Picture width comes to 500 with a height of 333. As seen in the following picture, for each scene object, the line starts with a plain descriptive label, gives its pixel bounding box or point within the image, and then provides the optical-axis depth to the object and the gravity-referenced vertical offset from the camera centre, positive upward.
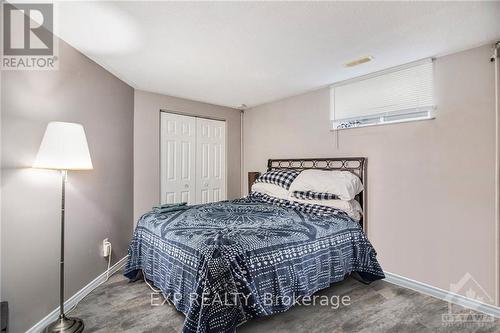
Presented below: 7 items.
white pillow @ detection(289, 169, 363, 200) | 2.66 -0.18
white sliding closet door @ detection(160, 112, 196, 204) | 3.81 +0.12
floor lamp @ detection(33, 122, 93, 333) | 1.69 +0.07
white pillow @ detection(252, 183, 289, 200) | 3.22 -0.32
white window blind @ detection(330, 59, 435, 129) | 2.51 +0.79
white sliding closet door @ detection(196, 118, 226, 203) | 4.24 +0.10
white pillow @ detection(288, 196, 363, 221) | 2.65 -0.42
